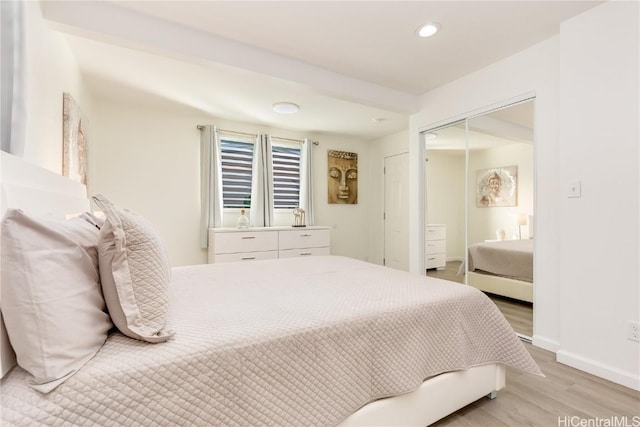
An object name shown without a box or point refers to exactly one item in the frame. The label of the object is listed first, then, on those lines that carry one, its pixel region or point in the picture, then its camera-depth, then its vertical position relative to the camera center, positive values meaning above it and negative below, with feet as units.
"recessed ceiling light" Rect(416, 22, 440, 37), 7.40 +4.67
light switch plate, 6.85 +0.57
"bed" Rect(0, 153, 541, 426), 2.69 -1.59
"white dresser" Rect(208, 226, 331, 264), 12.64 -1.29
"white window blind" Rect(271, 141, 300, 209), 15.85 +2.09
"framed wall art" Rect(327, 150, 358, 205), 17.43 +2.22
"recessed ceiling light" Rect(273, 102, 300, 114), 12.09 +4.39
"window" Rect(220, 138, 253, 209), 14.42 +2.08
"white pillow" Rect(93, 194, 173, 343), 3.18 -0.69
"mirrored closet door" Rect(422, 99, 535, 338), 8.71 +0.28
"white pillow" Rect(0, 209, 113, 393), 2.52 -0.79
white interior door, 16.69 +0.13
